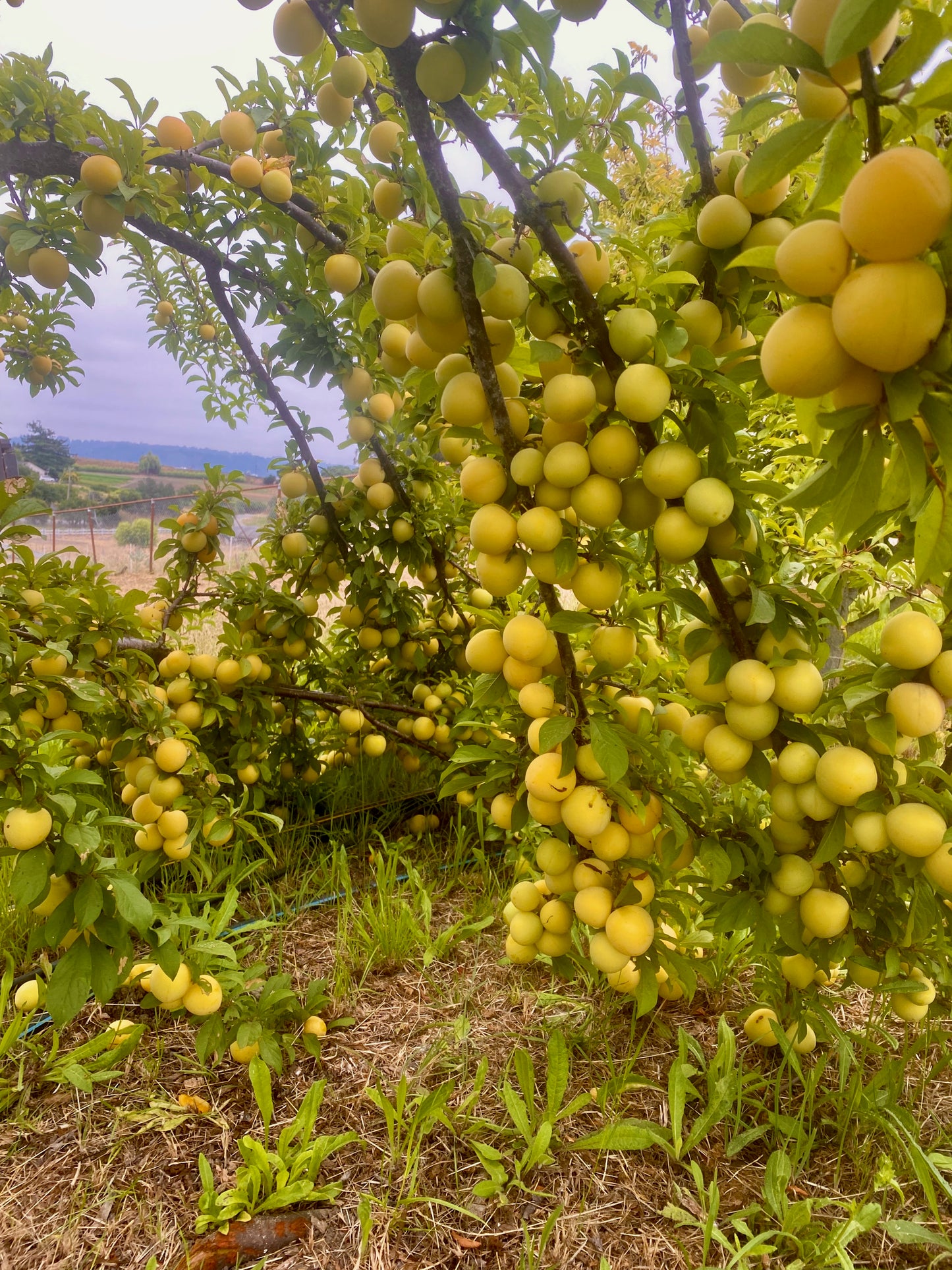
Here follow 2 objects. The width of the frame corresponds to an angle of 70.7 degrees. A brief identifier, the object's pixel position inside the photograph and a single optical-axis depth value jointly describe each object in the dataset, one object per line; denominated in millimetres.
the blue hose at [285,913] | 1593
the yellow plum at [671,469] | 776
